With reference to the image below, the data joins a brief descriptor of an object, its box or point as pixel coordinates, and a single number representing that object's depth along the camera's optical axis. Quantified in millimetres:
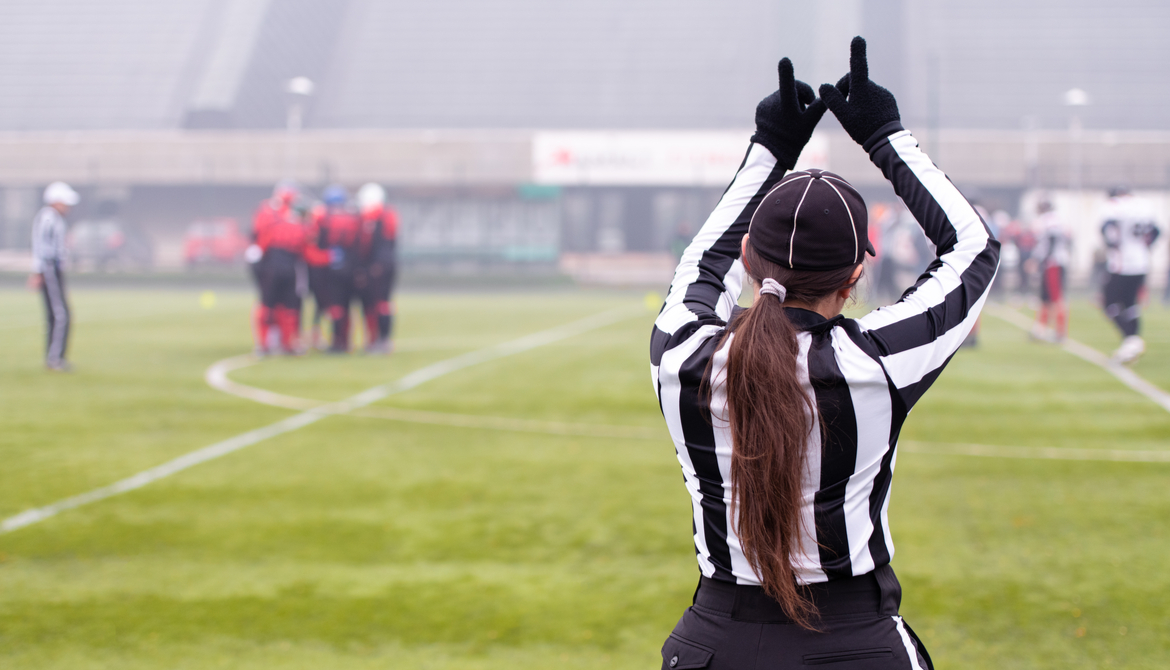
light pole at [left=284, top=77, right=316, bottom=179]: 35909
